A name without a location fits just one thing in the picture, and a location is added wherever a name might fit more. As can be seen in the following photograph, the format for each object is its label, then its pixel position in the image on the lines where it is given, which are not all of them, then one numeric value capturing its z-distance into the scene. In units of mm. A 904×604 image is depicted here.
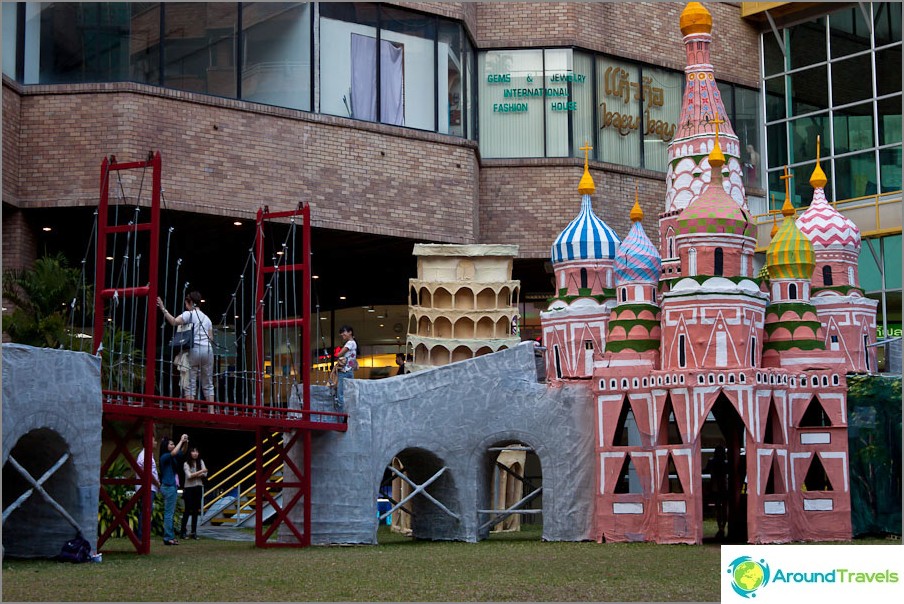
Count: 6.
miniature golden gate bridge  24703
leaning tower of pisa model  36812
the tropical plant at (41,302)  31672
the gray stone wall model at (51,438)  22188
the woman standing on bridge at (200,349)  26906
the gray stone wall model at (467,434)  30016
